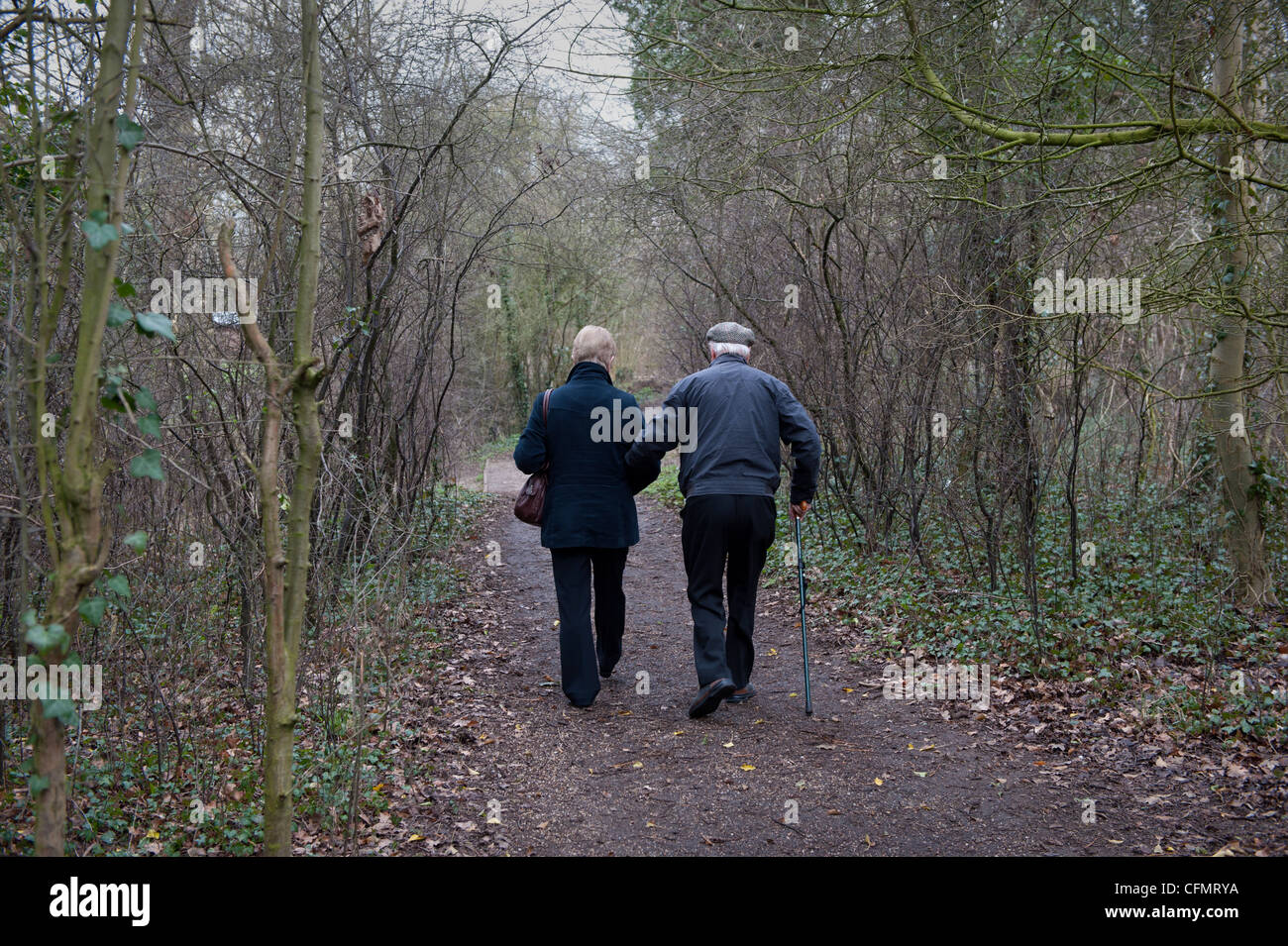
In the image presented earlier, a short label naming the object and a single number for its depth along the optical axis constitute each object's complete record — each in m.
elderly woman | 5.96
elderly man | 5.71
